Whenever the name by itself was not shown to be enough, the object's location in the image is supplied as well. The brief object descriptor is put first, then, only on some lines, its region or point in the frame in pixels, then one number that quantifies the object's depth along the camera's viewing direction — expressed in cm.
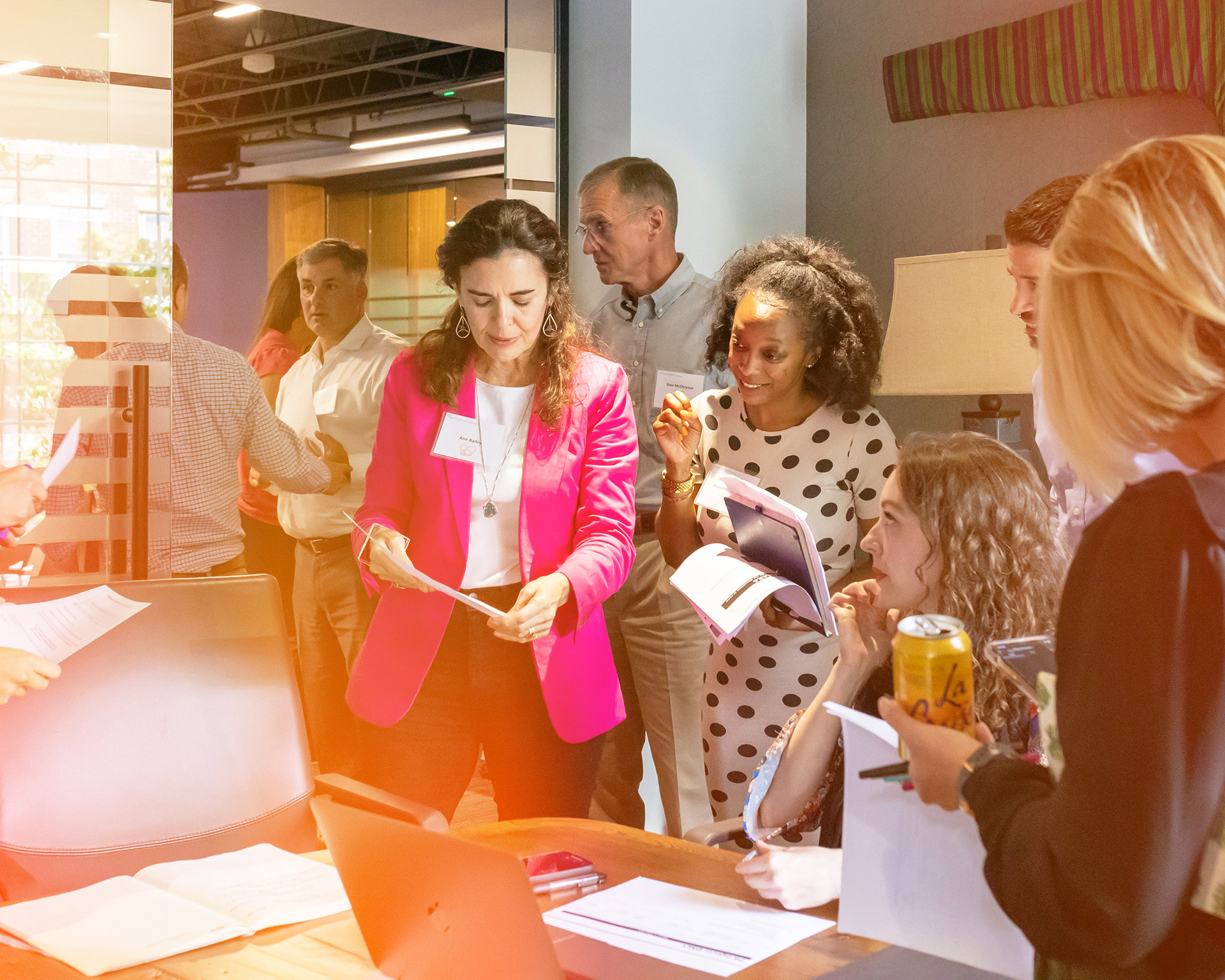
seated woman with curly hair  155
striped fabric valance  257
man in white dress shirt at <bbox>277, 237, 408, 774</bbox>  293
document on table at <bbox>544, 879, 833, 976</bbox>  113
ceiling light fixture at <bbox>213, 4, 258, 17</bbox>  271
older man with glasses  279
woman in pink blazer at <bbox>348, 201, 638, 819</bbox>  198
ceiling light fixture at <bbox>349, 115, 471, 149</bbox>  300
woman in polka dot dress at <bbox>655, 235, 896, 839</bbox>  223
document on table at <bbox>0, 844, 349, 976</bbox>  117
